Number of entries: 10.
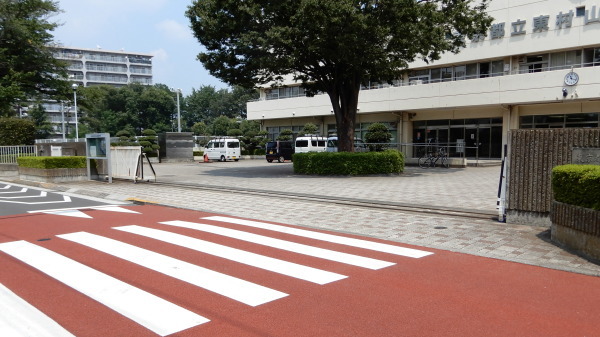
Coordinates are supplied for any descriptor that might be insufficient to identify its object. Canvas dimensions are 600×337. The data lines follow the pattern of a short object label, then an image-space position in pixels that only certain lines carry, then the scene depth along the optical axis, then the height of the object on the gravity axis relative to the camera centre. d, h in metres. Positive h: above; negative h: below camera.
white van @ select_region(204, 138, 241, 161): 33.56 -0.47
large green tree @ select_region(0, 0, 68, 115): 25.86 +5.67
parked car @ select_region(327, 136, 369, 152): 29.03 -0.21
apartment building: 97.50 +18.13
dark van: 31.36 -0.61
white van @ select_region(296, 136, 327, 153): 29.48 -0.11
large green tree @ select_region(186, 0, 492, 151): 15.73 +4.08
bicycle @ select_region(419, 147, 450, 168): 24.62 -1.04
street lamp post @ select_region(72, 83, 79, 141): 30.34 +3.73
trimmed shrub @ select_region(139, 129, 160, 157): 34.50 +0.07
